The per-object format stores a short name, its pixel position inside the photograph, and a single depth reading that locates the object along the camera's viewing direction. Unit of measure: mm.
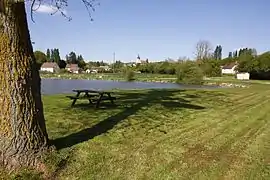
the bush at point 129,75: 37172
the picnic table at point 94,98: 6763
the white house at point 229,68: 59839
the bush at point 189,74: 31315
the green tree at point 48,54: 75199
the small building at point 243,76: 43098
